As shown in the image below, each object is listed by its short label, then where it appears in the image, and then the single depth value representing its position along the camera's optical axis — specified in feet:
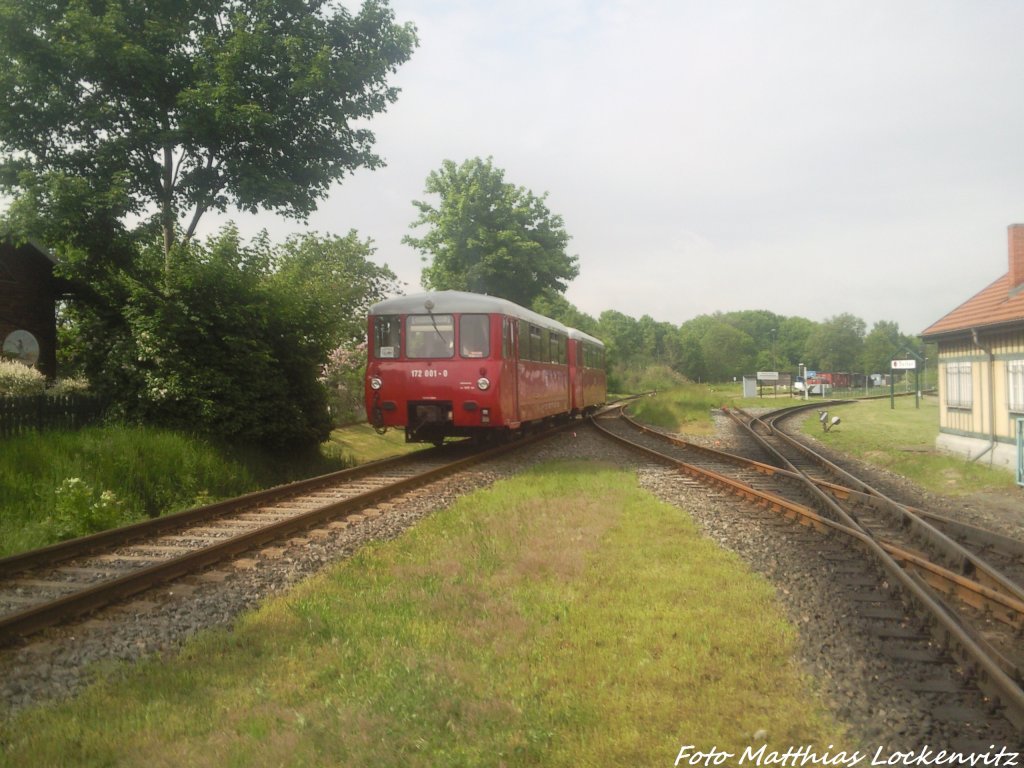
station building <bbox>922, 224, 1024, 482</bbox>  44.73
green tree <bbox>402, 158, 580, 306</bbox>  129.29
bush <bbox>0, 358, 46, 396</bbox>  44.16
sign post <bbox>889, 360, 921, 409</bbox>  119.85
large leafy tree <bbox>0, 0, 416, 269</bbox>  49.34
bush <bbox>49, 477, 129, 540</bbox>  28.73
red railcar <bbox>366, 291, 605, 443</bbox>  47.60
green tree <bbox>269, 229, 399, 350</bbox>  50.60
